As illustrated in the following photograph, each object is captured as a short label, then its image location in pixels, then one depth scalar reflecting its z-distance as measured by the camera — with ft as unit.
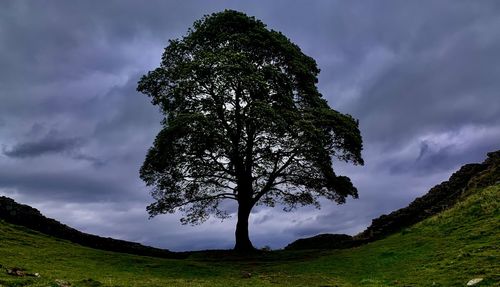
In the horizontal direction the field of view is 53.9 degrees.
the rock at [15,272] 70.74
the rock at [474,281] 61.67
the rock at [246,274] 94.10
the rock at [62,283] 62.14
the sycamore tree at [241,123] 130.82
